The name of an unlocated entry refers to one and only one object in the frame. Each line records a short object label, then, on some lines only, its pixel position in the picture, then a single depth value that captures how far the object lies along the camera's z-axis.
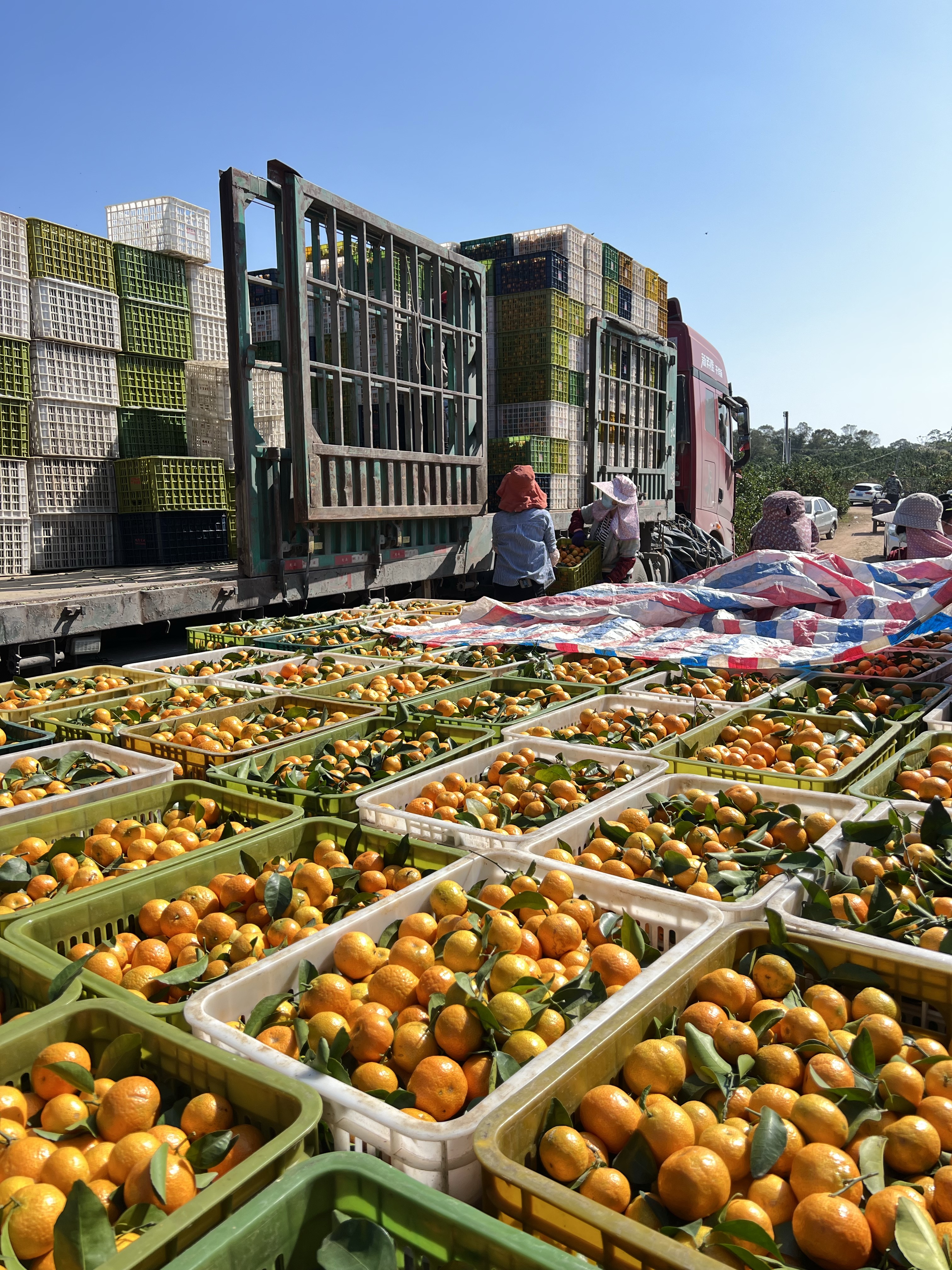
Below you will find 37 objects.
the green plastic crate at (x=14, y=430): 8.77
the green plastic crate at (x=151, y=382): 10.21
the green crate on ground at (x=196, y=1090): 1.10
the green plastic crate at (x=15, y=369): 8.70
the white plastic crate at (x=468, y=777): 2.52
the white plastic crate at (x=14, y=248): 8.46
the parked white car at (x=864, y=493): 57.22
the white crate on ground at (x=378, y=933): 1.33
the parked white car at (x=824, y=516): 32.34
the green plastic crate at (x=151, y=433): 10.26
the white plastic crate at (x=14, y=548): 8.66
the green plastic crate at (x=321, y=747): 2.80
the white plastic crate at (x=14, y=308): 8.59
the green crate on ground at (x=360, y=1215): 1.06
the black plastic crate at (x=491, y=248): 12.04
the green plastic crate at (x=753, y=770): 2.90
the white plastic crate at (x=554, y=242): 11.75
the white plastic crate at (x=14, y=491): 8.71
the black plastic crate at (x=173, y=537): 9.84
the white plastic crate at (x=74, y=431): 9.16
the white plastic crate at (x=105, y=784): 2.76
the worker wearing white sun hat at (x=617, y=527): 11.09
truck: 6.40
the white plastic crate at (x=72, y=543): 9.12
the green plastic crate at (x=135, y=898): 1.78
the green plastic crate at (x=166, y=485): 9.52
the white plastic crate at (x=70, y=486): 9.12
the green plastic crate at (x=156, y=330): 10.09
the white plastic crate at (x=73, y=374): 9.12
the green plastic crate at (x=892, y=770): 2.87
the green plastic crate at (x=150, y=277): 9.89
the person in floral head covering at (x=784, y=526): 9.62
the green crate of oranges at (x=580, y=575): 10.84
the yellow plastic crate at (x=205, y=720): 3.34
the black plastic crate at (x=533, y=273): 11.52
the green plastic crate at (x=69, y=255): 8.74
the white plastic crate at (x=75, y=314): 8.88
